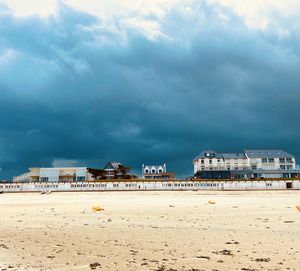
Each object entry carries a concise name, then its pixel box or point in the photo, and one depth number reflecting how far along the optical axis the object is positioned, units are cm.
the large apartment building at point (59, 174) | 12081
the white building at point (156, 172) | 12912
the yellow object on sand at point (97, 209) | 2365
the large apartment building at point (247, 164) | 12264
